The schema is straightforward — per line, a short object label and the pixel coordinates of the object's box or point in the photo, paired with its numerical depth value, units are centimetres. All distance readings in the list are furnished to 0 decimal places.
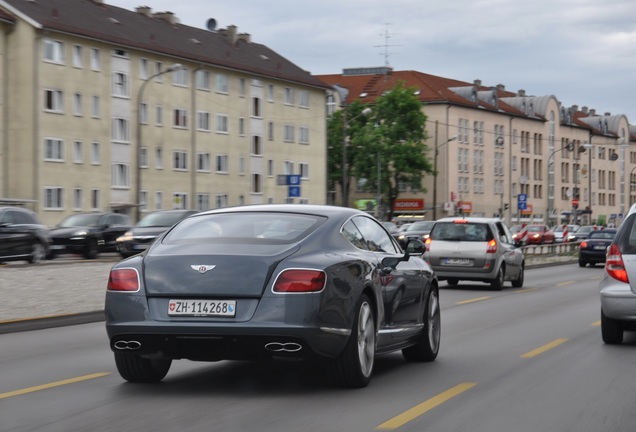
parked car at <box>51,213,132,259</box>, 4009
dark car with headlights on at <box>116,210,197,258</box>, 3759
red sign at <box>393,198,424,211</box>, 11956
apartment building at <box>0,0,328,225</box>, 6581
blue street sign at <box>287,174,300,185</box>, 4462
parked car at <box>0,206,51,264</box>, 3359
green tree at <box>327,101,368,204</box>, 11362
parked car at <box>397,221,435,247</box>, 5653
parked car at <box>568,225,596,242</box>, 8276
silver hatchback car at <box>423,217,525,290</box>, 2788
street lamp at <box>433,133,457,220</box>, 10831
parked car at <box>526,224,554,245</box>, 8838
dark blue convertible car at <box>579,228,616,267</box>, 4638
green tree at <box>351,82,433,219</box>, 10819
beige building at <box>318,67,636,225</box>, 12238
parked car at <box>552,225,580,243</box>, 9351
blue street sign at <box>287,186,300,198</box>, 4562
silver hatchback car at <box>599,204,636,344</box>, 1373
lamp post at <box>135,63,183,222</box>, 5508
